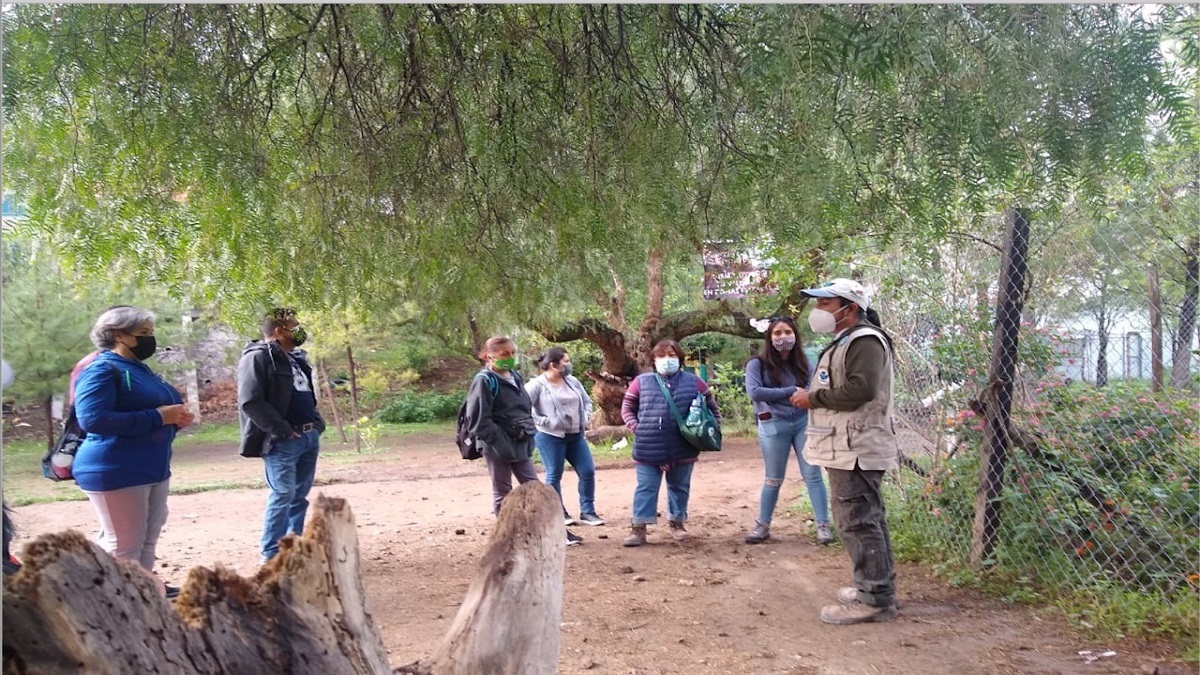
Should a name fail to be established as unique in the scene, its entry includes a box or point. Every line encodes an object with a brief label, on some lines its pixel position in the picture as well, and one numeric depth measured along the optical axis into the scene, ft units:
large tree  8.39
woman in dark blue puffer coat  15.67
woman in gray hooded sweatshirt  16.65
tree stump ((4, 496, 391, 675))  3.81
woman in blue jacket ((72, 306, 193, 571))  9.95
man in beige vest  10.54
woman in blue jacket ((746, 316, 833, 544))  15.33
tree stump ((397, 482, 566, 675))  5.35
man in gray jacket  12.24
